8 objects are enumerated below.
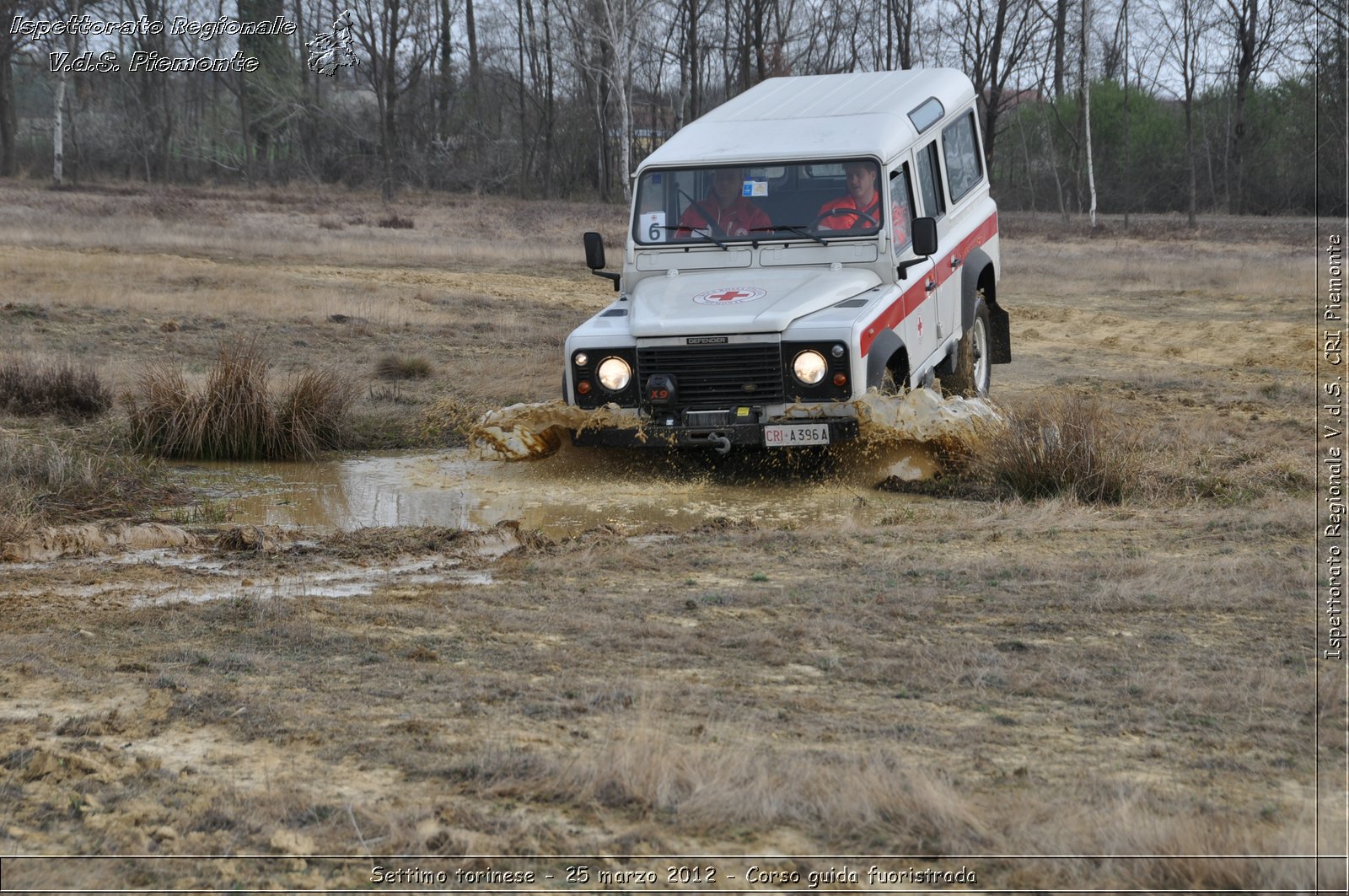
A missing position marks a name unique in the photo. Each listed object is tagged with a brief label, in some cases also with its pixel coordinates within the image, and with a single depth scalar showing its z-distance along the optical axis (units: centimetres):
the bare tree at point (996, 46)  9119
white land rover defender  1662
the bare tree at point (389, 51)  9306
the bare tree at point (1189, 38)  9012
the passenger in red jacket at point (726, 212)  1900
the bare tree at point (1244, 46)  9019
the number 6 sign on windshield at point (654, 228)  1937
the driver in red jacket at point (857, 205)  1875
